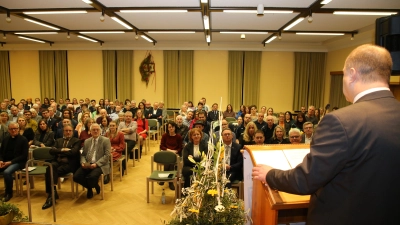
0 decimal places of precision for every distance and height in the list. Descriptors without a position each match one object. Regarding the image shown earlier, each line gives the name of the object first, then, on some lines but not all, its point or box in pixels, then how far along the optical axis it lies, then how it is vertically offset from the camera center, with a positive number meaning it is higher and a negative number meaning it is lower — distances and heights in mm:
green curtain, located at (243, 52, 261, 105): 11047 +640
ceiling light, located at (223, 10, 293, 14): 5594 +1720
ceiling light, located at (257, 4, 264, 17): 5023 +1592
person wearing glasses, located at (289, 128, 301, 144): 4580 -723
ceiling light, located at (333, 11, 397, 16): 5625 +1717
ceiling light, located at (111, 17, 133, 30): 6551 +1825
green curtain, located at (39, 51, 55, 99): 11867 +882
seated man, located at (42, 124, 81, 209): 4402 -1108
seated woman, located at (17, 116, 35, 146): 5883 -852
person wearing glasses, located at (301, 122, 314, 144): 5195 -717
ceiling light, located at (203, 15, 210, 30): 6068 +1798
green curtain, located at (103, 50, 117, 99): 11461 +792
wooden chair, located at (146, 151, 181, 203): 4165 -1173
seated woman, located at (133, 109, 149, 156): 7085 -881
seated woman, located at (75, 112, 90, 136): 6330 -775
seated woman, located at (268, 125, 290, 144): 5191 -835
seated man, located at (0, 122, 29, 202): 4613 -990
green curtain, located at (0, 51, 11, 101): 12180 +795
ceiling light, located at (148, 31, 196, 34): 8469 +1913
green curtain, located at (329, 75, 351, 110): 9531 +42
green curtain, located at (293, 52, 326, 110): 10984 +616
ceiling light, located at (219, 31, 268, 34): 8300 +1909
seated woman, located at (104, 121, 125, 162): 5314 -976
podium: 1387 -543
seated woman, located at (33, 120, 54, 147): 5688 -954
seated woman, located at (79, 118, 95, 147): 5473 -836
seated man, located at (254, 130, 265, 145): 4676 -766
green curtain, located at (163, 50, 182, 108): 11245 +625
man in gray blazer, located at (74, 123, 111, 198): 4422 -1184
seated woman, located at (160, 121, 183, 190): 5363 -963
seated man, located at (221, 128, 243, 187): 4105 -1003
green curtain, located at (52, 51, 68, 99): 11773 +795
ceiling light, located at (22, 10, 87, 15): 5871 +1757
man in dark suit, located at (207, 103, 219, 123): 8453 -696
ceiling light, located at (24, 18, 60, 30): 6891 +1857
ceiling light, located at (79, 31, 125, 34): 8541 +1927
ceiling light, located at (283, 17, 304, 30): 6305 +1780
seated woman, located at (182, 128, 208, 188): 4391 -900
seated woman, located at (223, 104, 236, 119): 9328 -685
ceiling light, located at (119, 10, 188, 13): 5789 +1759
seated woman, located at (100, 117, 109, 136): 6177 -760
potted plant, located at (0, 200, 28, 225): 2742 -1264
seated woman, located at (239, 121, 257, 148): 5432 -824
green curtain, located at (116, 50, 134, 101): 11406 +833
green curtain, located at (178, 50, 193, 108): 11203 +669
